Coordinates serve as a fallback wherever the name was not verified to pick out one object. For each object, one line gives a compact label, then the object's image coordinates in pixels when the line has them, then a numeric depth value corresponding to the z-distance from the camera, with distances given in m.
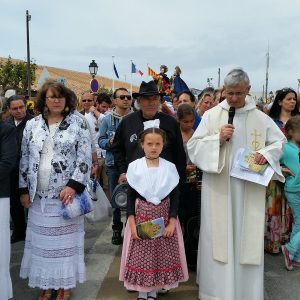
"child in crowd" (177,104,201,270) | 4.39
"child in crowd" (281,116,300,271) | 4.62
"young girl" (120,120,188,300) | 3.46
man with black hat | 3.85
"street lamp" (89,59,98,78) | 16.14
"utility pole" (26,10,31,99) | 22.67
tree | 38.97
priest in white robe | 3.55
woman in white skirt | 3.56
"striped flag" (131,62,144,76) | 30.09
